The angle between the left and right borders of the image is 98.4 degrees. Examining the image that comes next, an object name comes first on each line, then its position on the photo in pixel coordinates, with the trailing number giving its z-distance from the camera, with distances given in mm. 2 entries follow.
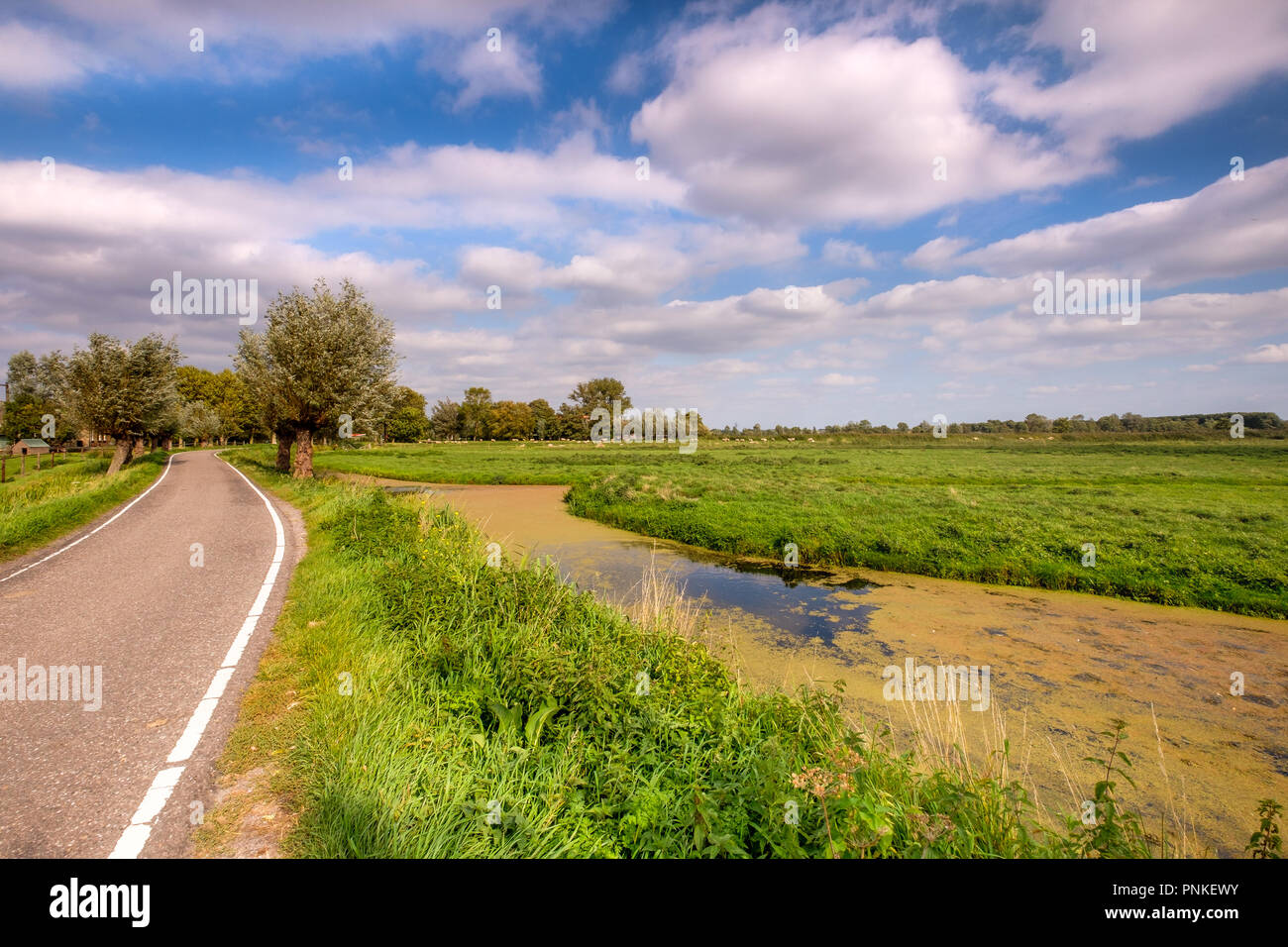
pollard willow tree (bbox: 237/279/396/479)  25219
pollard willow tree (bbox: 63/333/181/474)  28125
